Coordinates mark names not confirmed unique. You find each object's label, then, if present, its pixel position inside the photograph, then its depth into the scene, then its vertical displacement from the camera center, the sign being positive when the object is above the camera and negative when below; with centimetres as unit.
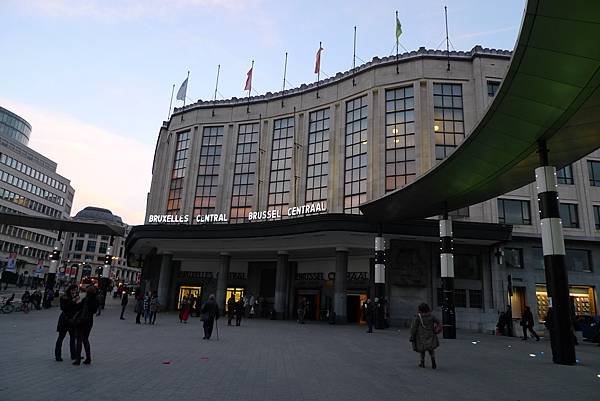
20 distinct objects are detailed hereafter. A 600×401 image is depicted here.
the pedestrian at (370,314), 2637 -100
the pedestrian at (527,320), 2297 -77
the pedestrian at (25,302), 3021 -161
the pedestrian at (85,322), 1014 -96
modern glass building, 9481 +2240
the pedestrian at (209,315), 1788 -110
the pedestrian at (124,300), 2822 -102
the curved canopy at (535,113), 1009 +648
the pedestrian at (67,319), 1039 -93
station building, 3481 +908
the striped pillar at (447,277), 2359 +148
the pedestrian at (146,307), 2683 -132
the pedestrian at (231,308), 2830 -122
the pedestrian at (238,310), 2847 -129
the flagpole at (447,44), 3944 +2475
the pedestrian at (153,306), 2628 -122
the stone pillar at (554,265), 1371 +152
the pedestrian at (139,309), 2600 -146
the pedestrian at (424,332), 1179 -88
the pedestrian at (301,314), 3341 -156
